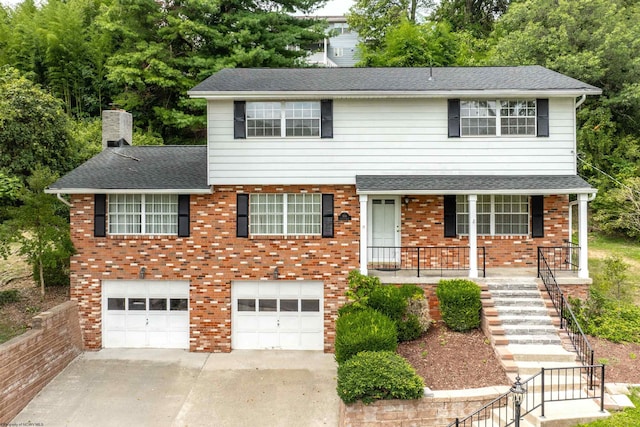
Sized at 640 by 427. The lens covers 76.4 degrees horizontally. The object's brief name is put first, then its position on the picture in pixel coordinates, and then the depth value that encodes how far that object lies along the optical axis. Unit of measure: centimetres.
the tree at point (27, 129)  1450
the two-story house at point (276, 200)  1123
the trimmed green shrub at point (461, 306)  993
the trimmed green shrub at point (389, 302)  986
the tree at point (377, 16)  3012
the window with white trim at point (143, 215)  1152
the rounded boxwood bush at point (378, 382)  726
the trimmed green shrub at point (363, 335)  830
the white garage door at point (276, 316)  1140
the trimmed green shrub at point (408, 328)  981
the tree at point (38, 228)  1112
